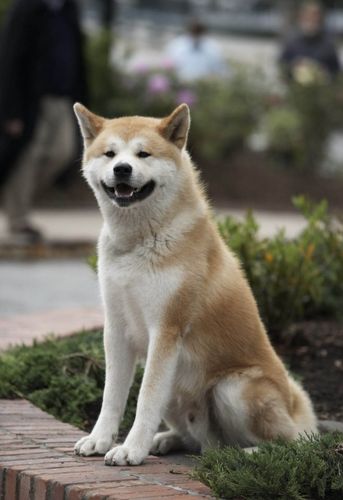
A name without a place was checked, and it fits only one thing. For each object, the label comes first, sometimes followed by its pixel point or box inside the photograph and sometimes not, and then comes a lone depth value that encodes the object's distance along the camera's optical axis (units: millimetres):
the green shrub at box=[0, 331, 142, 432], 5762
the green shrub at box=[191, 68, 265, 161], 17859
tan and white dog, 4820
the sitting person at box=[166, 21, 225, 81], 20219
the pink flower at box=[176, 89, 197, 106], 17953
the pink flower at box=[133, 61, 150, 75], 18297
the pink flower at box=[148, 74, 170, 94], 17828
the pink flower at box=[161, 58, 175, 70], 18891
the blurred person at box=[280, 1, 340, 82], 18953
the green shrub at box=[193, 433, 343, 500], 4152
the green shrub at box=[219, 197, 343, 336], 6914
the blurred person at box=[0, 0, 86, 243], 12195
